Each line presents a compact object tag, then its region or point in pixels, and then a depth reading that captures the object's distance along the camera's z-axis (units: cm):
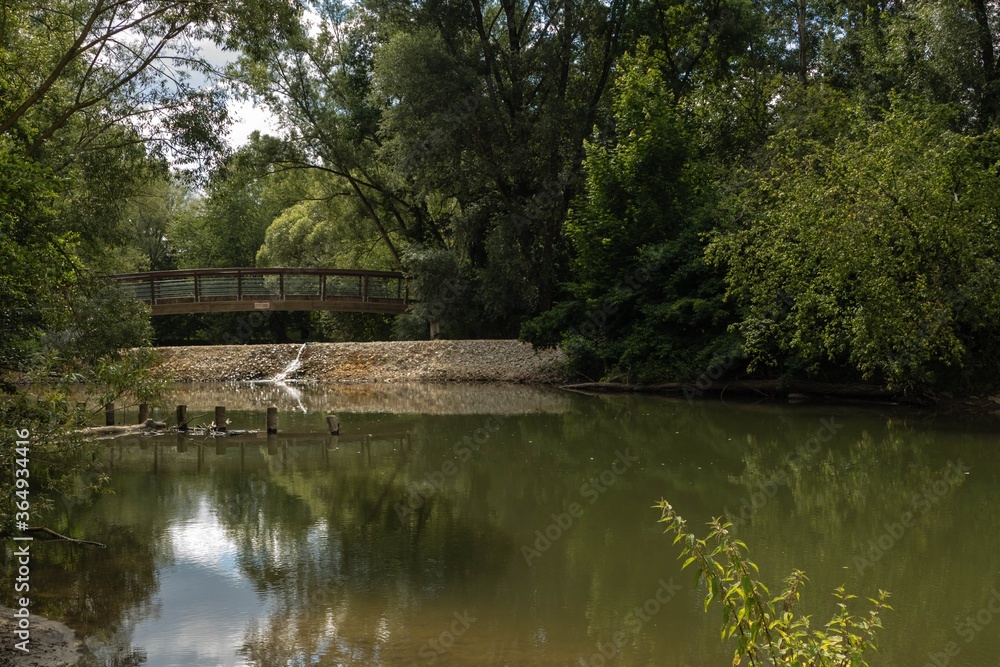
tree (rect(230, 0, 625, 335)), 2578
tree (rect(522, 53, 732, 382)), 2348
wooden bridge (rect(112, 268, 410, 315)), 3080
